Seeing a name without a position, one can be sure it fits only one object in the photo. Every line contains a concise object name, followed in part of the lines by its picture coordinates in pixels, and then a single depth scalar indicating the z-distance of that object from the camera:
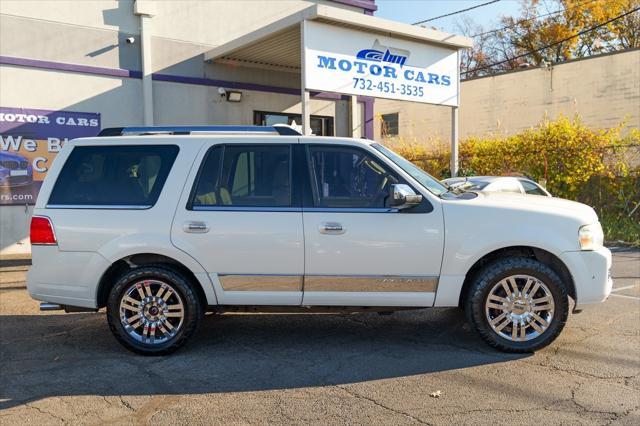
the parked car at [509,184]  10.36
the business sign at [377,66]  10.08
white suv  4.88
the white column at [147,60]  11.47
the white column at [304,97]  9.80
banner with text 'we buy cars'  10.33
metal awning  10.05
